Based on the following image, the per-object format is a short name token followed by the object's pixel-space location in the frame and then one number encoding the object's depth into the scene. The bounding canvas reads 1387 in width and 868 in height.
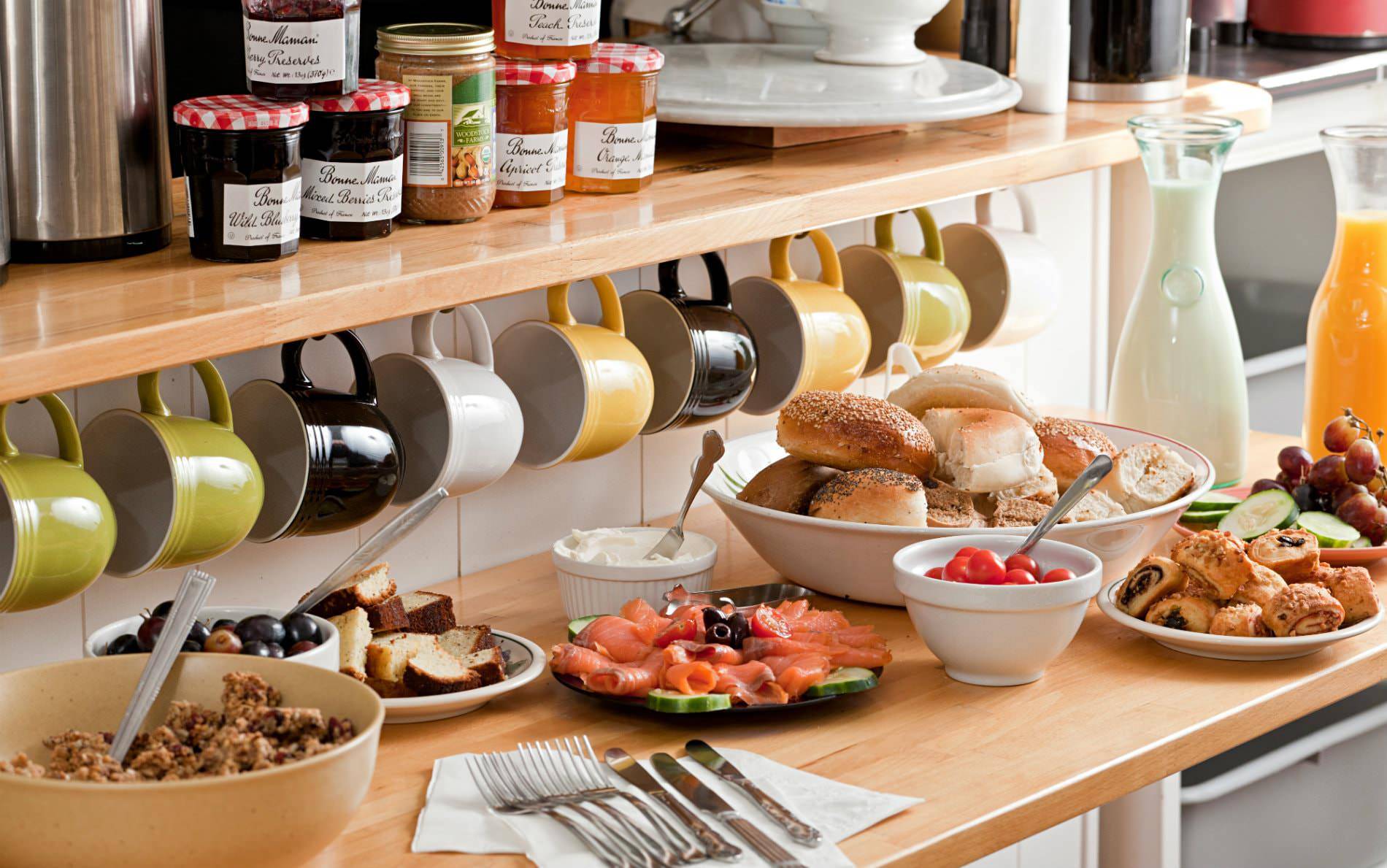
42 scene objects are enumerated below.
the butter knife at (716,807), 2.04
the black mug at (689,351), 2.54
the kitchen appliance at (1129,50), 2.74
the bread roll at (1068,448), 2.49
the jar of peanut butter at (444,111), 2.26
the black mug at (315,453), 2.30
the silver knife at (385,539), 2.19
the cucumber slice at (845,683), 2.24
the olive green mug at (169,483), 2.21
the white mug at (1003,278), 2.80
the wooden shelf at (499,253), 2.07
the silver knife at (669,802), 2.04
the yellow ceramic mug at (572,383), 2.44
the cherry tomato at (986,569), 2.28
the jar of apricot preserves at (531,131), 2.32
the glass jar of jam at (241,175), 2.15
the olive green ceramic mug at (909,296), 2.72
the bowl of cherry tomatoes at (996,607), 2.25
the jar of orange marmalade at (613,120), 2.36
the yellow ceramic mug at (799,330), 2.62
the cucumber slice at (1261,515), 2.51
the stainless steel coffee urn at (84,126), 2.13
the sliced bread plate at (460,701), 2.22
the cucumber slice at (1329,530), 2.49
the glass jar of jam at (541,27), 2.31
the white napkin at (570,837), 2.05
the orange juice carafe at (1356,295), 2.67
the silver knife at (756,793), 2.06
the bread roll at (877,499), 2.39
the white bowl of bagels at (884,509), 2.40
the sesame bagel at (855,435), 2.44
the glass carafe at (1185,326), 2.64
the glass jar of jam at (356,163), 2.20
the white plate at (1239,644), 2.30
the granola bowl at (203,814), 1.93
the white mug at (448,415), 2.37
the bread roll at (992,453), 2.45
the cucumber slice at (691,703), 2.21
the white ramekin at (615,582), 2.39
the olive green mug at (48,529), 2.13
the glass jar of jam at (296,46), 2.16
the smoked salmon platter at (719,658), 2.23
